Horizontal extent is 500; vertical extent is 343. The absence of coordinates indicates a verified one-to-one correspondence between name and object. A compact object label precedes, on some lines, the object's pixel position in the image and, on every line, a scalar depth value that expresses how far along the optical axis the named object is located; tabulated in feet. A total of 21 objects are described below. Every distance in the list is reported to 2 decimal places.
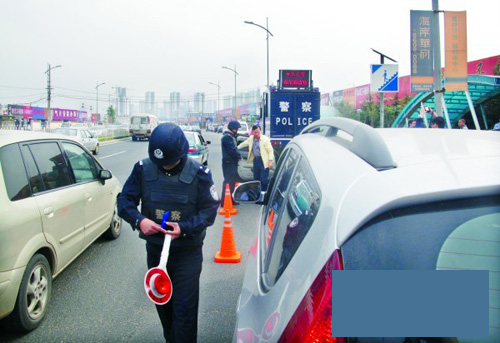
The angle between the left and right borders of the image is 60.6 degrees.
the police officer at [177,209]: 9.29
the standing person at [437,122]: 25.81
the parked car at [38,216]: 10.66
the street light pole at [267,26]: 94.83
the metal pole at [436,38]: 31.99
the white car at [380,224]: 3.75
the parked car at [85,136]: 75.36
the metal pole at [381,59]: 39.04
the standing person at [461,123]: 44.71
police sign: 47.09
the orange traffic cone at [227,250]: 17.65
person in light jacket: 29.17
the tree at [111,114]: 333.60
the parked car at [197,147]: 46.83
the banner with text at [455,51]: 30.89
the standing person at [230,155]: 28.66
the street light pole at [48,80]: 152.30
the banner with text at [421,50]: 32.53
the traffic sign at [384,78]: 34.76
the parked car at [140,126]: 140.56
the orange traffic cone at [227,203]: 23.78
